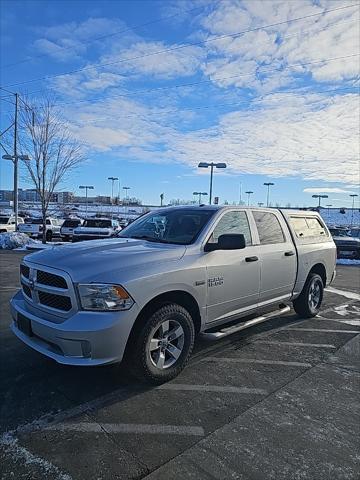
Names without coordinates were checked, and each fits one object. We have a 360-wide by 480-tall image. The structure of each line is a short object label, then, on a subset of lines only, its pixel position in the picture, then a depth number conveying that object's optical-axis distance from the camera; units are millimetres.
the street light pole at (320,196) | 53894
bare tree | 17062
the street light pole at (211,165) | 26297
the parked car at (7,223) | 23822
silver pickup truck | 3236
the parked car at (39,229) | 23281
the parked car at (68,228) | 23188
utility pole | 17756
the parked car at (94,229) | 17391
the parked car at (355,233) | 21912
